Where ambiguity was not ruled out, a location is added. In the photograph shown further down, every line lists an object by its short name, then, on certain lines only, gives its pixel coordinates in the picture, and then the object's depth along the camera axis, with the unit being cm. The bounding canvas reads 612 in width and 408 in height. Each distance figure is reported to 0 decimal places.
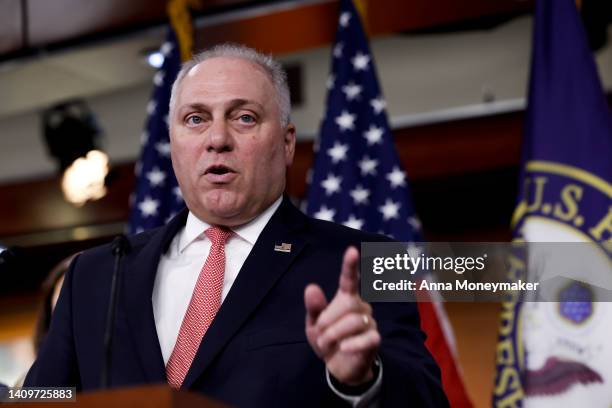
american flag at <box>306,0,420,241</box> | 621
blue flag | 525
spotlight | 954
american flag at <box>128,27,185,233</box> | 680
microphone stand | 241
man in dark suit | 277
